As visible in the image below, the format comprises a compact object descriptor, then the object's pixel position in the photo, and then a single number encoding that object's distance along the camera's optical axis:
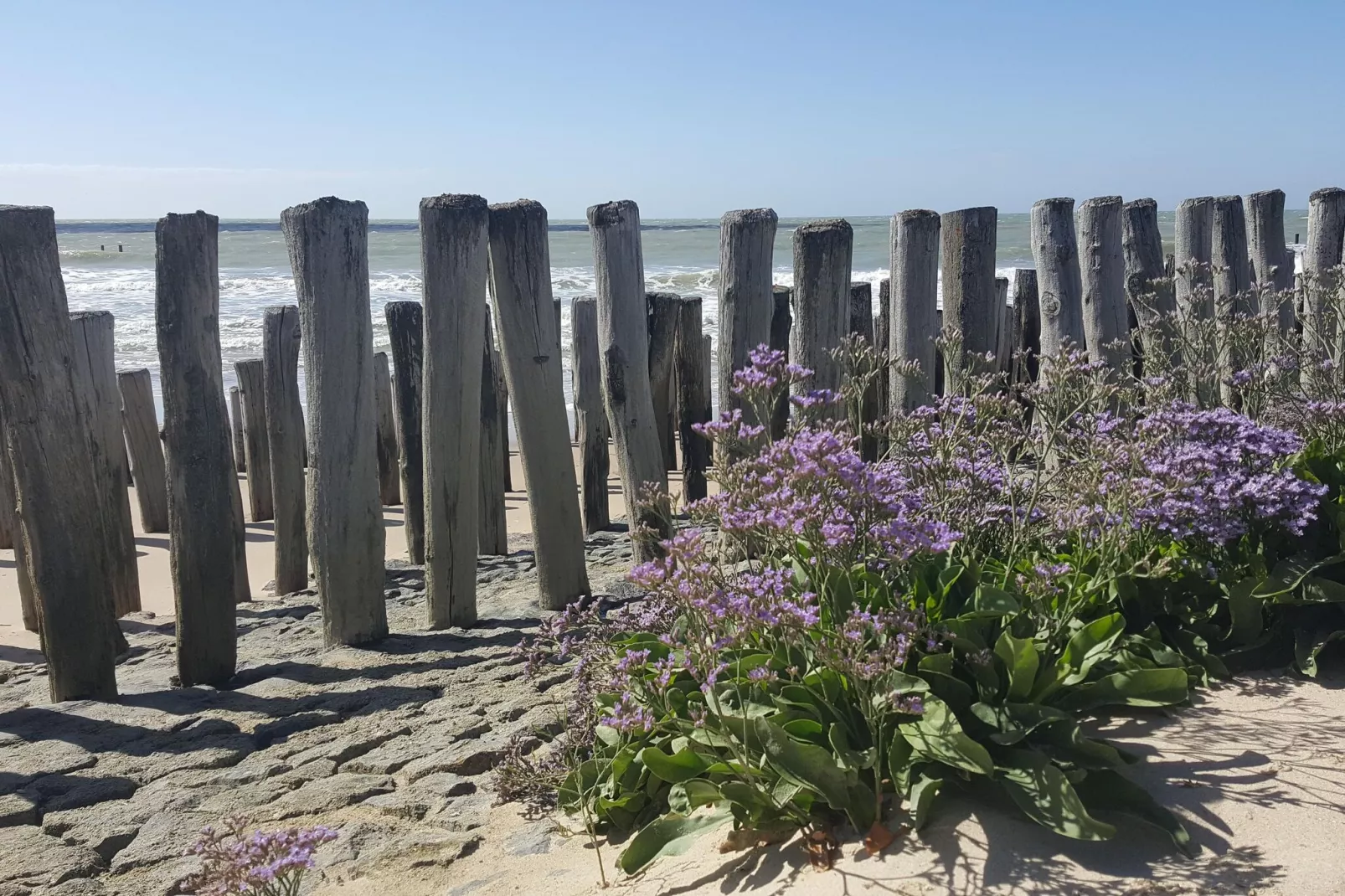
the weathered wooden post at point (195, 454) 5.05
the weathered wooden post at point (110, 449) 6.72
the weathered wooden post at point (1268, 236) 8.05
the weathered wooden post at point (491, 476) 7.25
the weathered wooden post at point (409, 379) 6.78
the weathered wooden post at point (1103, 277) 6.54
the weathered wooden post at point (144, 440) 8.83
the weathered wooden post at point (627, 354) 6.02
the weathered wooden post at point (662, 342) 7.98
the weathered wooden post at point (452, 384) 5.37
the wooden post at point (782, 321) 7.14
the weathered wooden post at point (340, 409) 5.21
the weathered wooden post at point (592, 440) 7.98
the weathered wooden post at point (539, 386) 5.60
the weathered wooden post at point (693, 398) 8.22
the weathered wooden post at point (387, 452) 10.02
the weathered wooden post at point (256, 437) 9.15
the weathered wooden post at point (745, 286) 6.14
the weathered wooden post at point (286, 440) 6.91
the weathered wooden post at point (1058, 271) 6.63
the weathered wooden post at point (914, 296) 6.20
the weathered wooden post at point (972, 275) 6.19
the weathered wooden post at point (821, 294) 5.94
